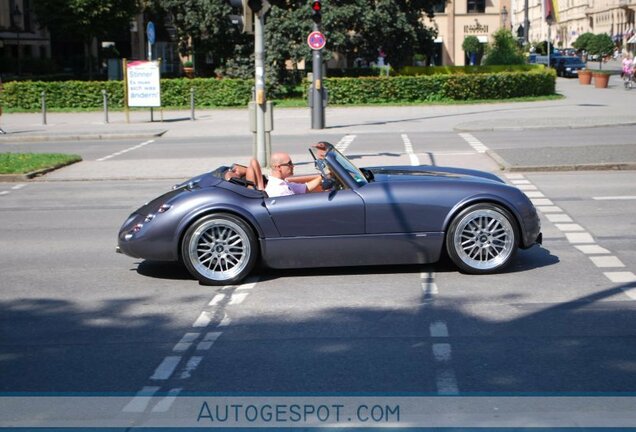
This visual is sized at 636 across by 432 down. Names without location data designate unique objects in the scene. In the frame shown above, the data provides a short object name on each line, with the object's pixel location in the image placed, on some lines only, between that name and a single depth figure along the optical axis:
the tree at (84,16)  51.47
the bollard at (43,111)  32.72
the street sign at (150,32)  39.19
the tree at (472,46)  69.06
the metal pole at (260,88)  17.98
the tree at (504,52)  48.03
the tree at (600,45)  96.00
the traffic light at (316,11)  25.62
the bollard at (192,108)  33.48
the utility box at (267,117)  18.38
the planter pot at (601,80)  50.78
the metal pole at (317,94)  26.94
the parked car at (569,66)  65.75
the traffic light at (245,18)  17.08
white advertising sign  33.00
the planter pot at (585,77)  54.79
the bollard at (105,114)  32.93
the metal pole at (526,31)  60.82
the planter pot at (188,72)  58.13
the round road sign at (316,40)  26.23
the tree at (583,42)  102.62
